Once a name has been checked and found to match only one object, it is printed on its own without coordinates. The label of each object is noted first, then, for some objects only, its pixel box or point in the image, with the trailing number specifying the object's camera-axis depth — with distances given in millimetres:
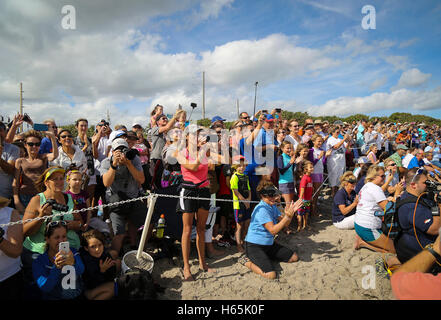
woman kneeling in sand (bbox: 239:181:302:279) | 3457
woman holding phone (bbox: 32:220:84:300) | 2293
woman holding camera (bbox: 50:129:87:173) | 4074
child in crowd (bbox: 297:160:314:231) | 4859
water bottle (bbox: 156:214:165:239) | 3727
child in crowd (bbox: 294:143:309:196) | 5041
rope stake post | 2988
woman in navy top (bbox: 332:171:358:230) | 4648
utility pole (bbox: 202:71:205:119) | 29359
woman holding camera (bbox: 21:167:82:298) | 2543
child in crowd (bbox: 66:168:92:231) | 3131
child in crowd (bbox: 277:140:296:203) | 4836
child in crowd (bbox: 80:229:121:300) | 2666
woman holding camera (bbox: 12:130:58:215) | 3508
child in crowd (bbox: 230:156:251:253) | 4043
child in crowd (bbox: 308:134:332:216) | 5535
